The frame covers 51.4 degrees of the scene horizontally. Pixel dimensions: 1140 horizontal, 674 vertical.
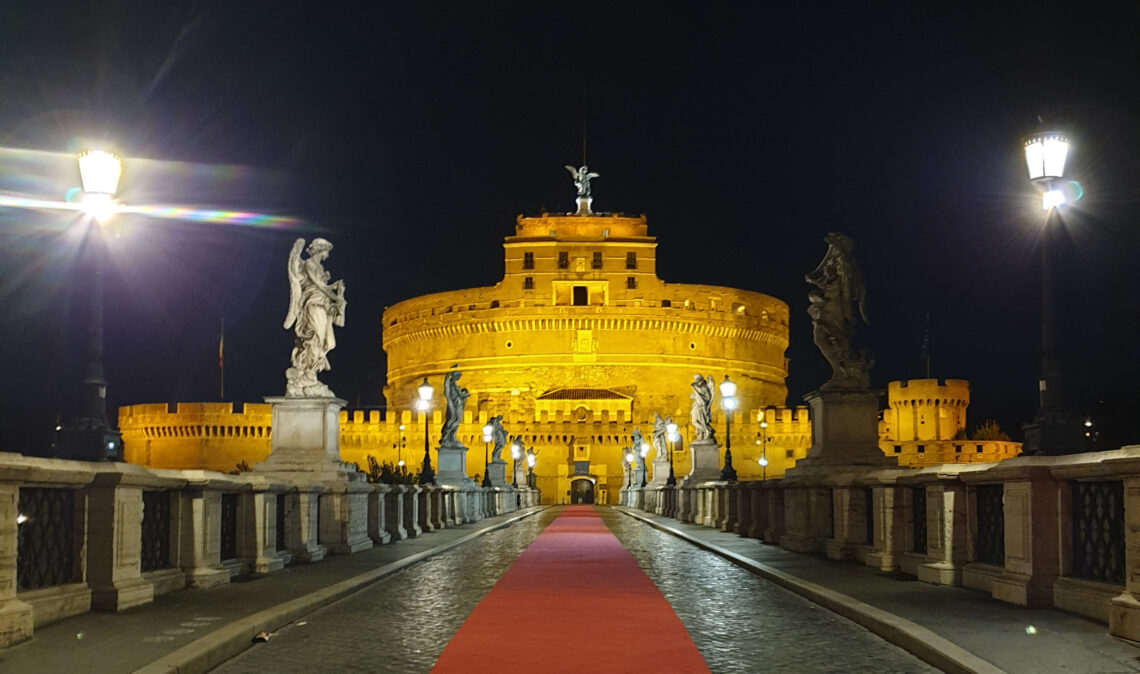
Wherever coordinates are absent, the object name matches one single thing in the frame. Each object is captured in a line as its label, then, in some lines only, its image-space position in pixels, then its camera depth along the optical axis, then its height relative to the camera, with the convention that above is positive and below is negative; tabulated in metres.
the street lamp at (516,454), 56.51 -1.26
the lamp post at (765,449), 76.11 -1.42
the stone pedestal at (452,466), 30.81 -1.00
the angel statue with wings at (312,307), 16.09 +1.68
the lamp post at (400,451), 80.62 -1.52
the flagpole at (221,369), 83.59 +4.44
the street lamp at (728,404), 24.84 +0.51
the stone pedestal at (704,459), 30.45 -0.81
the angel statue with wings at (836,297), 15.67 +1.76
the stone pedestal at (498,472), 44.34 -1.64
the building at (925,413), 86.19 +1.01
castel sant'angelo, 80.81 +4.10
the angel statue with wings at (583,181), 100.62 +20.98
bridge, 6.93 -1.28
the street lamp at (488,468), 38.34 -1.39
